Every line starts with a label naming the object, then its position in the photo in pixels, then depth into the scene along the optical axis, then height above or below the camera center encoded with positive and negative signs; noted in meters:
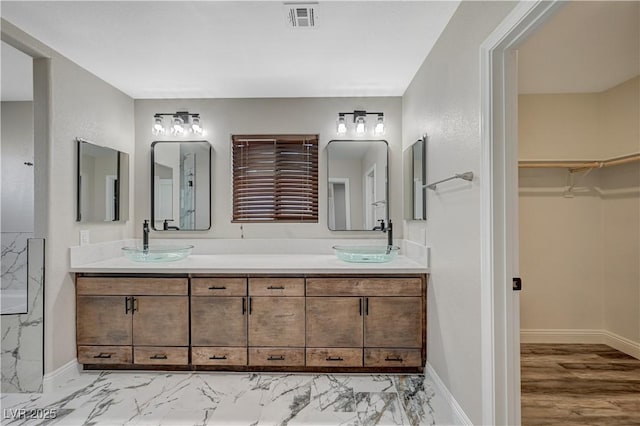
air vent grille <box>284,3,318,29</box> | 1.90 +1.19
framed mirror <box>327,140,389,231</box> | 3.29 +0.33
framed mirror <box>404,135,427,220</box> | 2.58 +0.28
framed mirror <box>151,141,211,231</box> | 3.34 +0.25
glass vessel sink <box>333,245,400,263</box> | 2.72 -0.34
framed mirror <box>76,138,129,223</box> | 2.66 +0.28
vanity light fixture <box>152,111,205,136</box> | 3.31 +0.92
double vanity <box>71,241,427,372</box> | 2.55 -0.79
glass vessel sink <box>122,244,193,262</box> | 2.79 -0.33
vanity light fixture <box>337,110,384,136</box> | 3.24 +0.91
